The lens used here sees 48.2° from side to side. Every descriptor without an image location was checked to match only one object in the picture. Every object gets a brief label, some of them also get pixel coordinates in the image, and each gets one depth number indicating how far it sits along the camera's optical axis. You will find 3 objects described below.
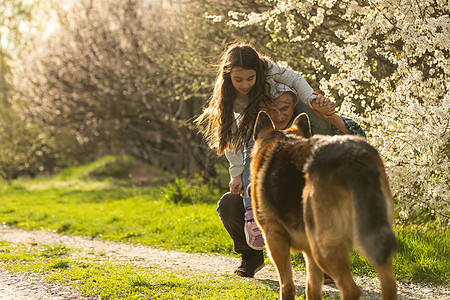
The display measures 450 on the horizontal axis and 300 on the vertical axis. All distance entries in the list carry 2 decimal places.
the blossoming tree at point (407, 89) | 5.82
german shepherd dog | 2.98
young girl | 5.06
